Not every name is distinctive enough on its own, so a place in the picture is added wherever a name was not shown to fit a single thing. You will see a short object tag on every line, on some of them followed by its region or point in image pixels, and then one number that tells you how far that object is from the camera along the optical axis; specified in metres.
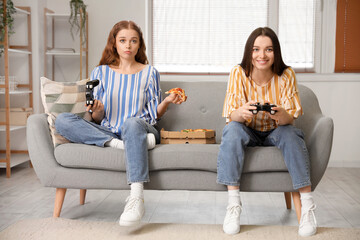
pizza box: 2.23
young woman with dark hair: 1.90
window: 4.02
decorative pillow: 2.25
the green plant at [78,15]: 3.83
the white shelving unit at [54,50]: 3.88
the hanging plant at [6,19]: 3.36
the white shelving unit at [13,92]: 3.41
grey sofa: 2.01
